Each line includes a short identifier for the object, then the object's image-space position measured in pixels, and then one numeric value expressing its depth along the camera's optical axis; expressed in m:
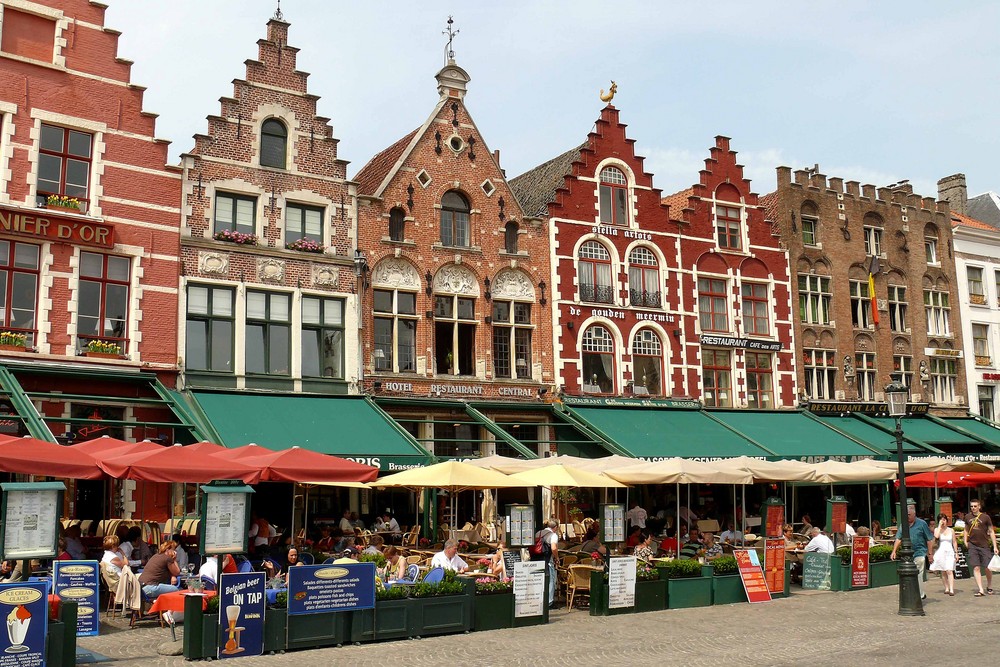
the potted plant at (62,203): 20.75
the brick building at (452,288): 25.25
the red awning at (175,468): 14.32
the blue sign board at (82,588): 12.81
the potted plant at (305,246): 23.95
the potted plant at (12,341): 19.82
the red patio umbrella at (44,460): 13.51
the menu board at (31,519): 12.16
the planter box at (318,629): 12.52
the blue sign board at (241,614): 11.87
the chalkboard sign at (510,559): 16.30
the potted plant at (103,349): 20.80
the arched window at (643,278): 29.53
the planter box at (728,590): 17.23
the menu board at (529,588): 14.74
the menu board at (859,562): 19.23
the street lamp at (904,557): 15.61
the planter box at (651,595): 16.38
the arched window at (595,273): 28.62
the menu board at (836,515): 20.36
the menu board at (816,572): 19.23
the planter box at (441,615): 13.61
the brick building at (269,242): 22.75
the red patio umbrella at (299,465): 15.09
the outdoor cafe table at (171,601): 13.09
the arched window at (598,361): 28.20
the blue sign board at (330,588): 12.52
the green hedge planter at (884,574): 19.83
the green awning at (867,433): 30.53
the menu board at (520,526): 16.70
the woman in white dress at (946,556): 18.14
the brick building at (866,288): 33.41
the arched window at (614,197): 29.66
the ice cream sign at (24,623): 10.14
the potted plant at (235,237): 22.98
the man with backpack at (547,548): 17.23
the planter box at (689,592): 16.78
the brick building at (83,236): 20.30
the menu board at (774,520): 18.77
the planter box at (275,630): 12.33
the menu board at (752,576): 17.45
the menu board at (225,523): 13.65
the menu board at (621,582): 15.88
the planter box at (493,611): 14.34
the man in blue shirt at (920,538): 18.97
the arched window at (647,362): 29.08
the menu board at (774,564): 17.98
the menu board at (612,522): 16.98
